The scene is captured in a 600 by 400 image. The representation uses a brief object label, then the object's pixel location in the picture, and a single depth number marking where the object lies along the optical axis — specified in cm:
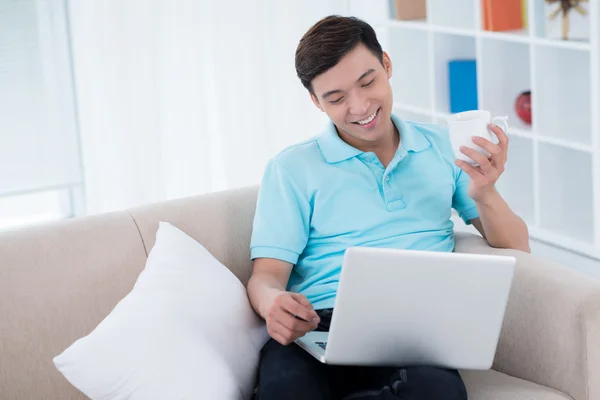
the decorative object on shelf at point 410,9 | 377
